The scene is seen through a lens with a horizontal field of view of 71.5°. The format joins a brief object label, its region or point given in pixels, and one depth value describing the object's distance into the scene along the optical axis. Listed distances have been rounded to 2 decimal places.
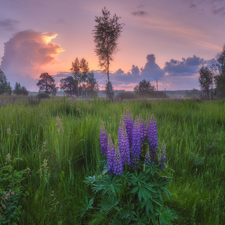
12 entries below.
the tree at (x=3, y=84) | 62.59
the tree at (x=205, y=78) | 55.38
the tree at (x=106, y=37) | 24.16
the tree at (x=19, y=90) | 74.52
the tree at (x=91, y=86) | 76.13
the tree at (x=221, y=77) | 43.04
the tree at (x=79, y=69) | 53.47
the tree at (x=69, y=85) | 88.81
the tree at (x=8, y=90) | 65.31
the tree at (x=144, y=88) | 81.12
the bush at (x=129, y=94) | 76.12
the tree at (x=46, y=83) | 79.88
